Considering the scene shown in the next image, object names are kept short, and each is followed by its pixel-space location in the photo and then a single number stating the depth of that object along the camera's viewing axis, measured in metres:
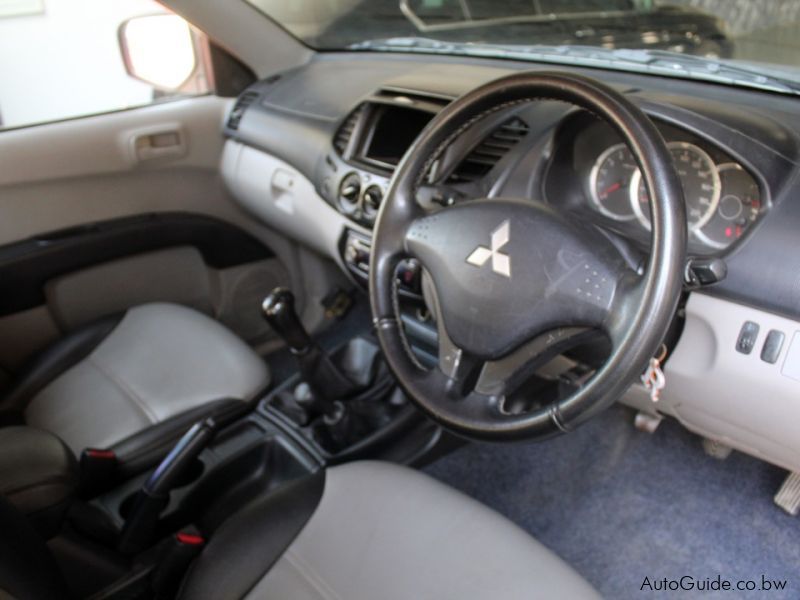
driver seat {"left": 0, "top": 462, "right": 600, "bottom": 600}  0.90
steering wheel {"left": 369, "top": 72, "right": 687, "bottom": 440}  0.75
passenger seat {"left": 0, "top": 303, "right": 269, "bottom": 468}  1.35
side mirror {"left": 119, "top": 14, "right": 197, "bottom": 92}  1.73
